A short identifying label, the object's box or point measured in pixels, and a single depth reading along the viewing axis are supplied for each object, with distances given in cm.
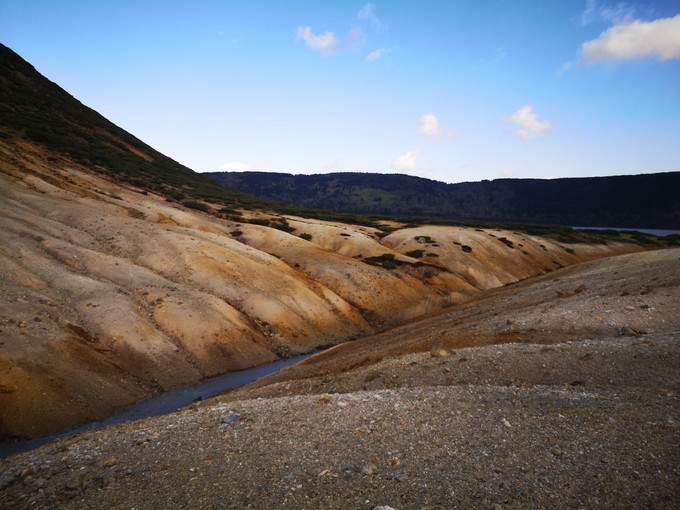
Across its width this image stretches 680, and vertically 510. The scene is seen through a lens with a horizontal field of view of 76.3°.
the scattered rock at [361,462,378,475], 990
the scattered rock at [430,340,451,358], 1927
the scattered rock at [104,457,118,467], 1135
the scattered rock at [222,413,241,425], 1366
